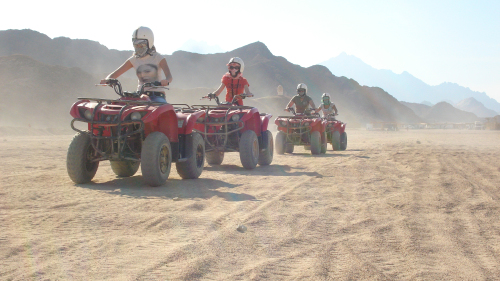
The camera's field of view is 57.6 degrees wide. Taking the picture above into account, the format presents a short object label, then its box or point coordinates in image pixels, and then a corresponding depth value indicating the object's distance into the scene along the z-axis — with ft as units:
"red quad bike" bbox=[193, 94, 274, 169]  28.32
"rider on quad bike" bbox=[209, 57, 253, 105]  32.12
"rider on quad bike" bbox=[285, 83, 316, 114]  46.26
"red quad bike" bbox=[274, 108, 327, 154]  43.21
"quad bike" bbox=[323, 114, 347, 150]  51.52
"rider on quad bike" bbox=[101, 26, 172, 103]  21.83
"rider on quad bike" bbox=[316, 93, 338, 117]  56.70
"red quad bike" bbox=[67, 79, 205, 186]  18.97
